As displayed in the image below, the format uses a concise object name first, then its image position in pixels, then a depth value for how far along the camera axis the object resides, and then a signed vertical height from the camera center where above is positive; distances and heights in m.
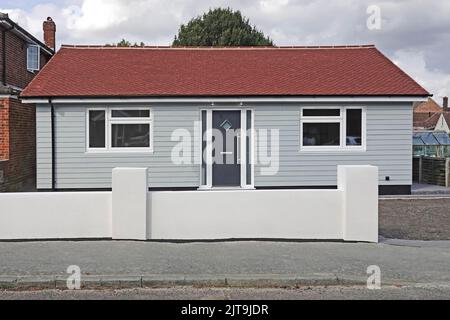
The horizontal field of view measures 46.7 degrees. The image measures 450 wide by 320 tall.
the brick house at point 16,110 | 14.47 +1.27
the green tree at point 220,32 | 42.41 +10.19
